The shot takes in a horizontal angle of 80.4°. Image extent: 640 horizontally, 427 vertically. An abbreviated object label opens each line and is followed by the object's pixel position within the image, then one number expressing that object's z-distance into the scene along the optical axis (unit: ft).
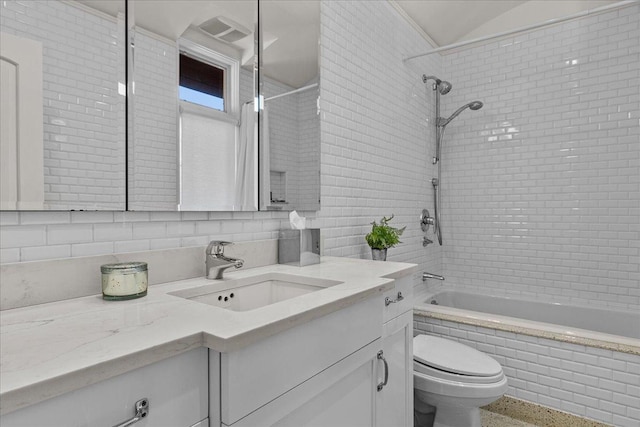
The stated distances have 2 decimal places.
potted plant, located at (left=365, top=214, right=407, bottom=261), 7.07
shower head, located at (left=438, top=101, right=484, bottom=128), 9.91
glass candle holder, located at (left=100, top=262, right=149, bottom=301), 3.30
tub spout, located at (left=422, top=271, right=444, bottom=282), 9.32
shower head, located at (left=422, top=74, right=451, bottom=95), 10.12
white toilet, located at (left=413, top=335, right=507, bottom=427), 5.70
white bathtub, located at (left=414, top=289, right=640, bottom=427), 6.28
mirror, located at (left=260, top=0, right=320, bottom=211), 5.83
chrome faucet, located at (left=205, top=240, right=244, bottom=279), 4.35
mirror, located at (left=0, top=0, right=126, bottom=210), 3.17
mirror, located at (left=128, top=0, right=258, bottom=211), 4.14
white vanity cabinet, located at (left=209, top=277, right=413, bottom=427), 2.60
